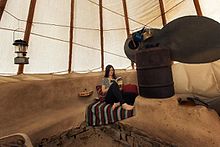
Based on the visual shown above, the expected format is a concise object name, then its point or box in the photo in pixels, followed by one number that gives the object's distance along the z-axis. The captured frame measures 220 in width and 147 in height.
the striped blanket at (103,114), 1.97
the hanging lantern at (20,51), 2.25
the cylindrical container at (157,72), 1.49
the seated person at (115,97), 2.11
